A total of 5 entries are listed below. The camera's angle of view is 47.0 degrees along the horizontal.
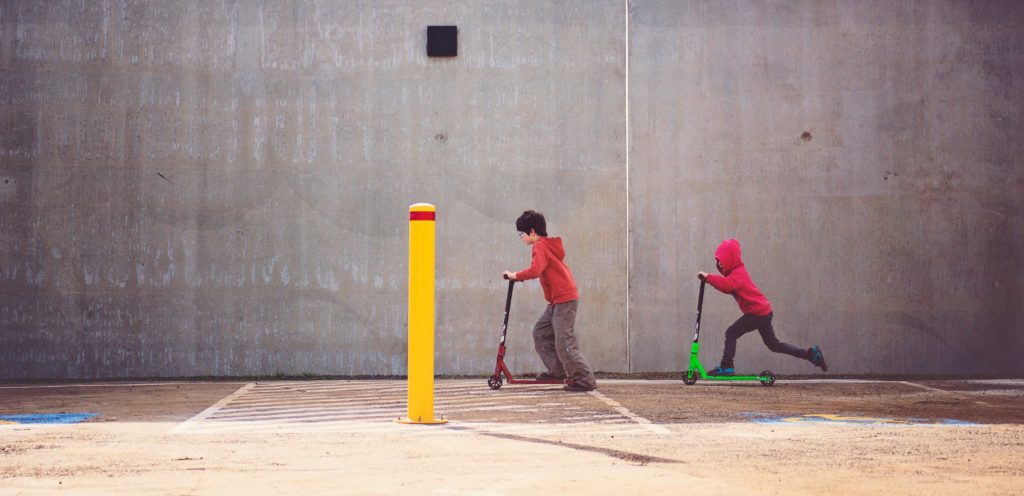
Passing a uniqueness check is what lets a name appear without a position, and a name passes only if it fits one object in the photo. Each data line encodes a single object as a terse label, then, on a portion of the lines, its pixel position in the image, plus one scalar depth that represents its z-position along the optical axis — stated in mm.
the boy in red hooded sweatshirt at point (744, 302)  11961
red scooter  11141
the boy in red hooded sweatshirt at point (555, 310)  11047
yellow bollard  7922
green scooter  11719
